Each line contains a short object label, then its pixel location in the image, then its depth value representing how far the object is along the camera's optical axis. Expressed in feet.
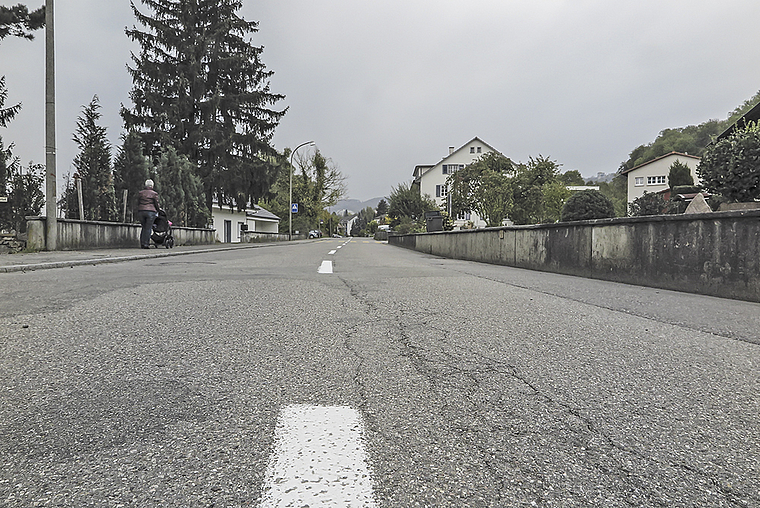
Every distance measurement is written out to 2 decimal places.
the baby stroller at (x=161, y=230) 53.93
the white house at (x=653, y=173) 203.41
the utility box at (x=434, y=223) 83.97
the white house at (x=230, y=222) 140.62
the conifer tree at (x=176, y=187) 74.02
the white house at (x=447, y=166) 234.38
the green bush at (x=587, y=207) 68.08
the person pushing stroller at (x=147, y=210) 50.19
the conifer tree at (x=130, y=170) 96.58
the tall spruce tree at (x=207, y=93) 102.53
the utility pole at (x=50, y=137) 41.65
